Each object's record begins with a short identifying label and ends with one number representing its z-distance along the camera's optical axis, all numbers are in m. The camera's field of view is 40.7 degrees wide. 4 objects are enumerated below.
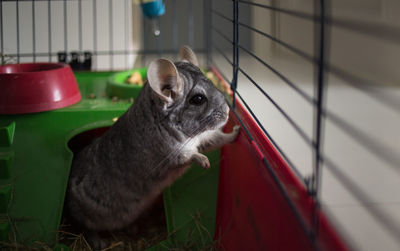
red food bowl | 0.67
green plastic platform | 0.60
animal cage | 0.36
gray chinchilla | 0.55
